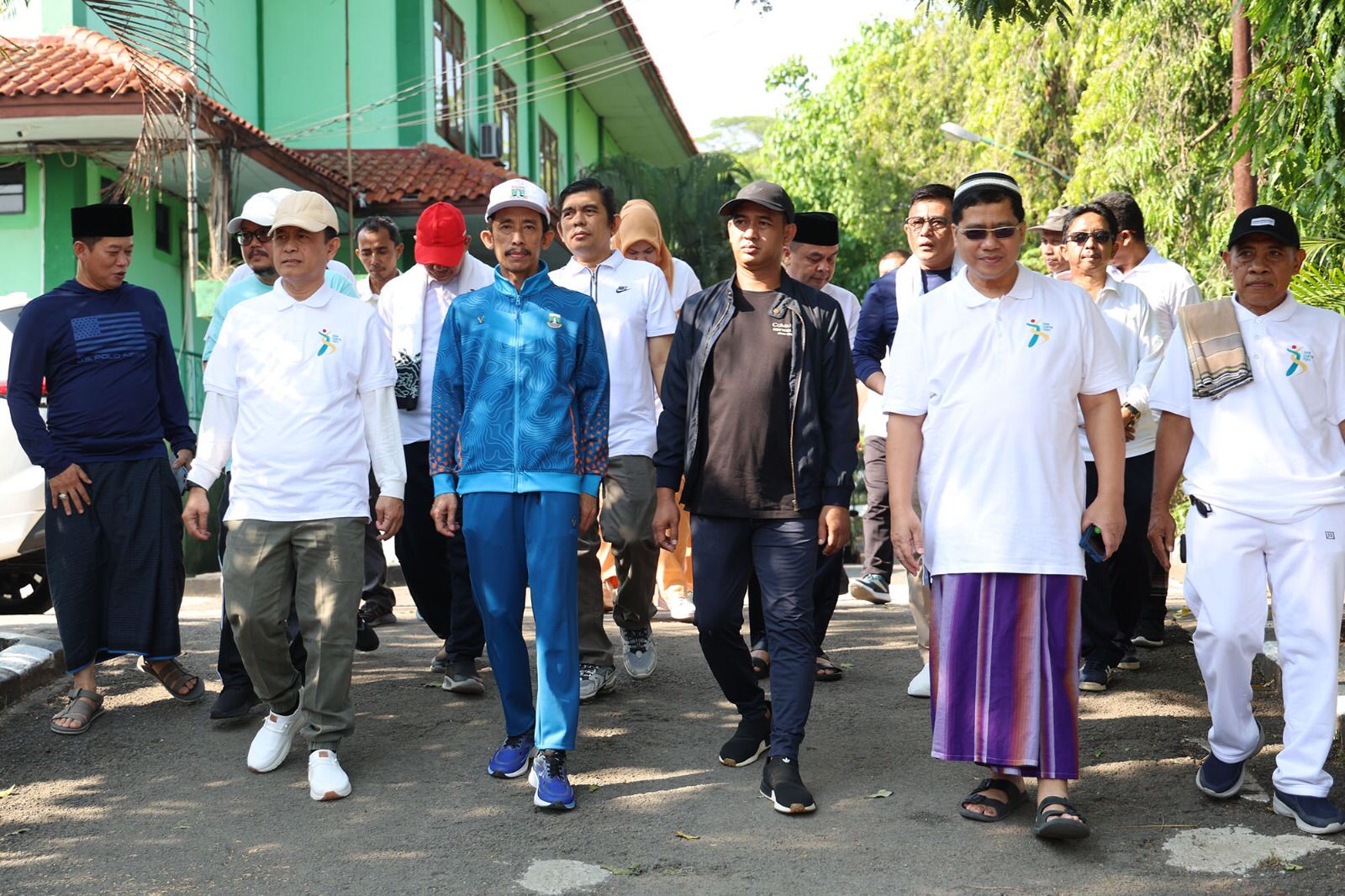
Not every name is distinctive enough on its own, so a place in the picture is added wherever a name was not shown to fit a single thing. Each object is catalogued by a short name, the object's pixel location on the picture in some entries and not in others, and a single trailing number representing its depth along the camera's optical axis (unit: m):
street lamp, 19.95
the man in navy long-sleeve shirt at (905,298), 6.66
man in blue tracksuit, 5.23
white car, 8.40
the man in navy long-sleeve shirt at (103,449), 6.18
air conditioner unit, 22.23
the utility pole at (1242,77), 11.45
